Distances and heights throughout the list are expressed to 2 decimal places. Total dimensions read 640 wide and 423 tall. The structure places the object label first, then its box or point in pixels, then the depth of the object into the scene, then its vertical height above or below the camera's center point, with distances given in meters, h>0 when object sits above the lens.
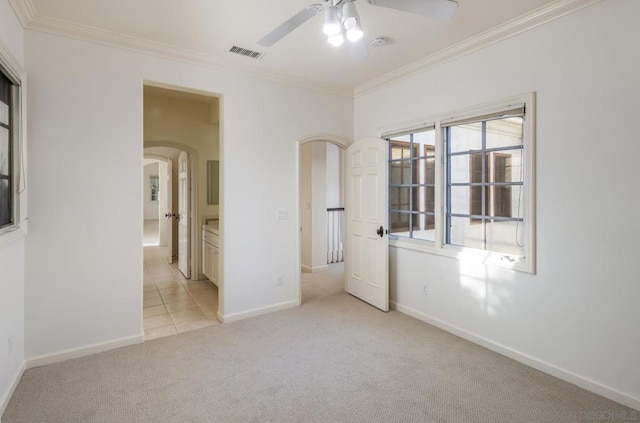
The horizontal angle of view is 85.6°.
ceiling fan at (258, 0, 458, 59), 1.88 +1.10
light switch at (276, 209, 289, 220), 4.06 -0.09
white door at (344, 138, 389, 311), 4.02 -0.21
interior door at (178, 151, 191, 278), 5.54 -0.16
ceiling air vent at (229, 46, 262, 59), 3.30 +1.51
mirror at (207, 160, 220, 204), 5.46 +0.41
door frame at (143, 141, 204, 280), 5.35 -0.24
